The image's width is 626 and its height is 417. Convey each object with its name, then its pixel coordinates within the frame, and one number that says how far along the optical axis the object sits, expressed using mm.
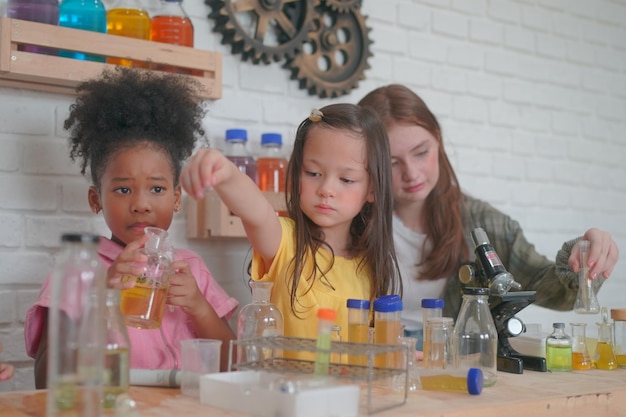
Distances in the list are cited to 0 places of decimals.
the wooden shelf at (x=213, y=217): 2164
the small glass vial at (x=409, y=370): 1329
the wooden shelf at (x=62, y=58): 1841
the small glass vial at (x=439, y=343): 1475
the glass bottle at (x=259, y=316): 1449
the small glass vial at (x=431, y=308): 1496
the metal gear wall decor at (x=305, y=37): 2357
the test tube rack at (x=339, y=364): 1179
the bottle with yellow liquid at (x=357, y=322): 1453
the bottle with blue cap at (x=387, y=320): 1433
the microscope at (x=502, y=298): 1620
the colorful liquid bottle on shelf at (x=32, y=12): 1900
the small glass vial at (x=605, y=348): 1722
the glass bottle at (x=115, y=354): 1145
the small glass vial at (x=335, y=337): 1377
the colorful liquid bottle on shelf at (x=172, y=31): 2125
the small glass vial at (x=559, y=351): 1675
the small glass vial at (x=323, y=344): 1220
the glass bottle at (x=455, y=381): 1336
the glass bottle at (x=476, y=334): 1471
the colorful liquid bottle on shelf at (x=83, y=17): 1979
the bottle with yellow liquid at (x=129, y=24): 2059
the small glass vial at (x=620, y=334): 1753
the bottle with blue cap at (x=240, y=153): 2238
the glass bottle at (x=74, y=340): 1015
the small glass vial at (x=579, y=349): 1706
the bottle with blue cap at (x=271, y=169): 2309
